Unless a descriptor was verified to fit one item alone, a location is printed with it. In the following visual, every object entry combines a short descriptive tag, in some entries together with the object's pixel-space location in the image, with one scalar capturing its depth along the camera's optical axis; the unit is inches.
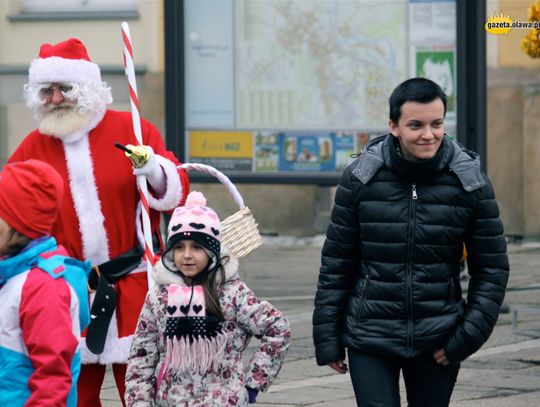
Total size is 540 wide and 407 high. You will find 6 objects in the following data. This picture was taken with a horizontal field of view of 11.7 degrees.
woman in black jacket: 329.7
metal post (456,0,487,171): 671.9
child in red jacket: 274.1
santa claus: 393.4
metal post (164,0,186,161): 717.9
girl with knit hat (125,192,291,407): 329.4
